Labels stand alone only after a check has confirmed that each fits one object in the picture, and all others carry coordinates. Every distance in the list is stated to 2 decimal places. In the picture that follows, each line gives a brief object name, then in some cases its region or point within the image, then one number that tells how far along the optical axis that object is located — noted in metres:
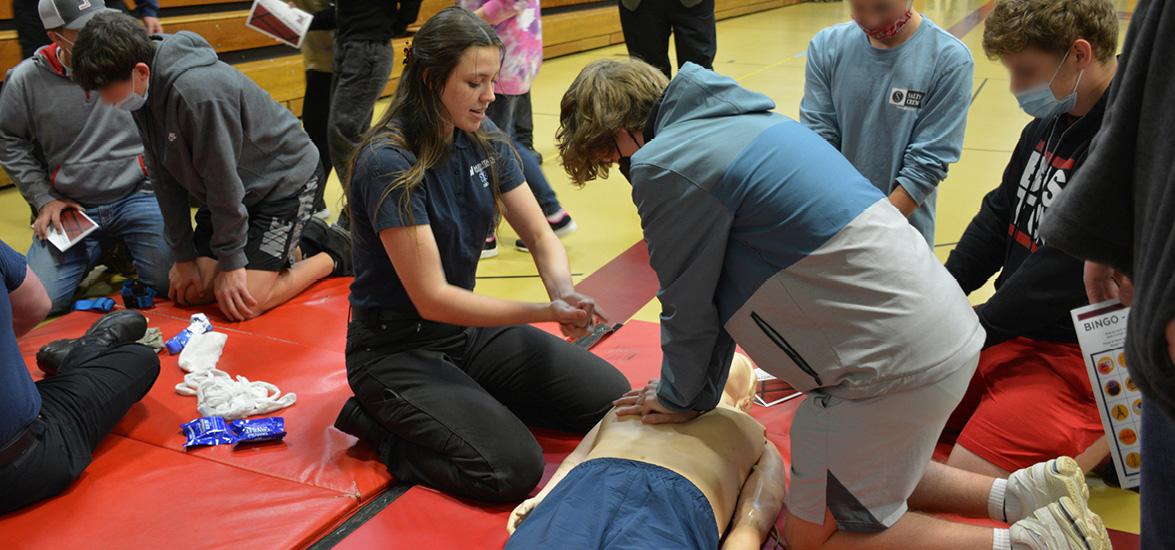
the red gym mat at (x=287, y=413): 2.49
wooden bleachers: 5.37
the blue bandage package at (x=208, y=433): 2.59
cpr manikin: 1.87
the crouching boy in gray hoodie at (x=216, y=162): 3.04
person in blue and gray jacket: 1.80
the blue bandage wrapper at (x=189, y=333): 3.18
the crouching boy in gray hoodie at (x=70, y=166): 3.55
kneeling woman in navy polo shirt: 2.34
